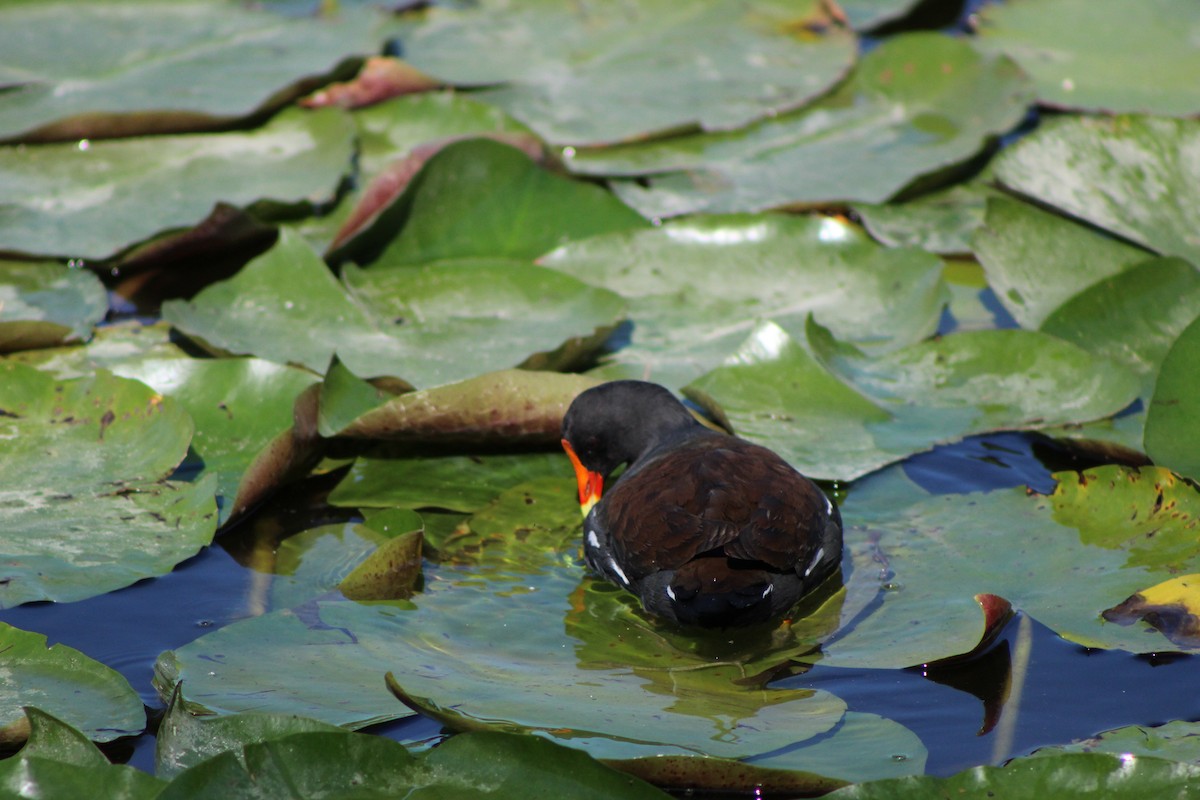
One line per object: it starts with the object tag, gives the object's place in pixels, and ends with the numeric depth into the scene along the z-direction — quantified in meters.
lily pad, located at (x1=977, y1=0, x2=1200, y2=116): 8.52
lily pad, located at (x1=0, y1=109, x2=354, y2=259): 6.96
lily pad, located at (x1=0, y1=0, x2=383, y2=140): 7.76
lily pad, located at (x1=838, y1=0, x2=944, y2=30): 10.10
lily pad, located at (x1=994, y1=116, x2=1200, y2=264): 6.55
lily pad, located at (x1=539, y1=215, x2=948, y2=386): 6.41
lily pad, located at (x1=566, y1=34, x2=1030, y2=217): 7.69
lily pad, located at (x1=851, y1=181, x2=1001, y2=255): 7.32
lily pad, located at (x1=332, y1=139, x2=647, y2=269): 6.91
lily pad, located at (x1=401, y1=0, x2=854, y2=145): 8.40
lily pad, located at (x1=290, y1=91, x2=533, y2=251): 7.54
